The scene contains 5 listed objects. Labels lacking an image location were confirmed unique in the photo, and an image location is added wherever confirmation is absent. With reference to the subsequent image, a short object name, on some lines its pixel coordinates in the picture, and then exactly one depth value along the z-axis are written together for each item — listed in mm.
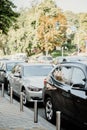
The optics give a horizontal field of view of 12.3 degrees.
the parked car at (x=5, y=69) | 20236
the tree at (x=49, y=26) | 70062
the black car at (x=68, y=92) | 8508
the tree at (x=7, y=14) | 24969
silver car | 13870
